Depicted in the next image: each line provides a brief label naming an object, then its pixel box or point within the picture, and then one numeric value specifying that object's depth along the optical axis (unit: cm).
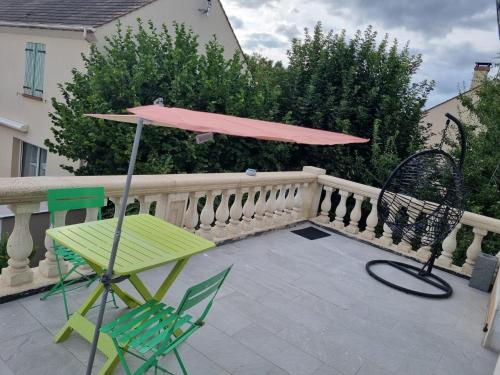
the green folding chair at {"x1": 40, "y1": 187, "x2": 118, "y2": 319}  281
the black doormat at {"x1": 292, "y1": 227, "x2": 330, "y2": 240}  567
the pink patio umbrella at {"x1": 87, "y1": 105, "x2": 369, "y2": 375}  188
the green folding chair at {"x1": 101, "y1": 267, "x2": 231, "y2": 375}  195
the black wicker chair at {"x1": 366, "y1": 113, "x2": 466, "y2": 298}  441
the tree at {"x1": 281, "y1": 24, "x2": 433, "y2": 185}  834
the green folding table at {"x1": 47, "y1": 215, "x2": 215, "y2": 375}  232
